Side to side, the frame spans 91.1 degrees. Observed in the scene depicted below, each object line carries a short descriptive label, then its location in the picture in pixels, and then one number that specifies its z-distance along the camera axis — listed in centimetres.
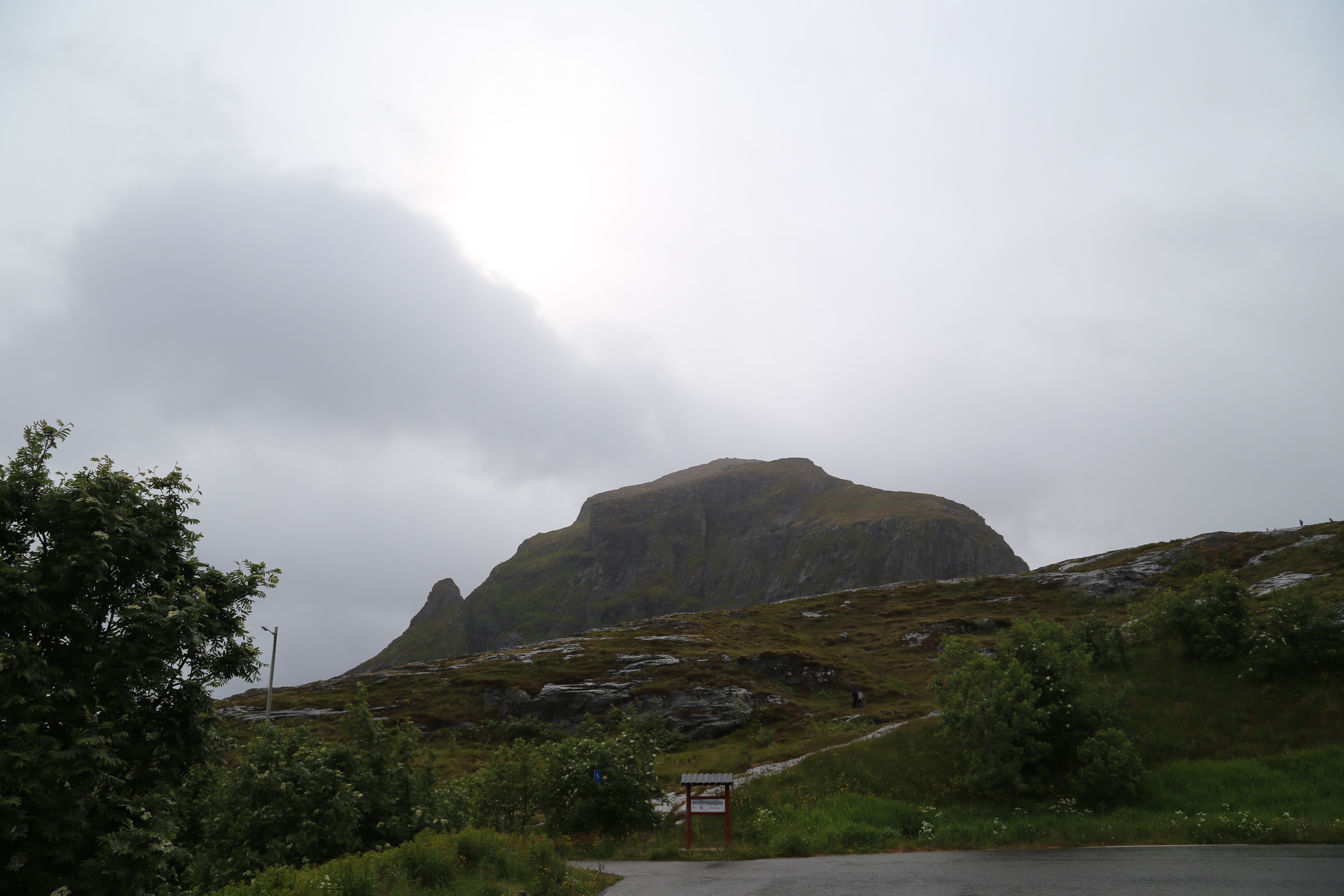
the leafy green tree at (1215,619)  3409
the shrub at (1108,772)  2566
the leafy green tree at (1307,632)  3088
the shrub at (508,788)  2909
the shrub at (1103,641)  3762
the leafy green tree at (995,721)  2723
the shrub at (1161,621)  3659
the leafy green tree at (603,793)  2911
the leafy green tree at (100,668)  1052
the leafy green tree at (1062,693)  2841
